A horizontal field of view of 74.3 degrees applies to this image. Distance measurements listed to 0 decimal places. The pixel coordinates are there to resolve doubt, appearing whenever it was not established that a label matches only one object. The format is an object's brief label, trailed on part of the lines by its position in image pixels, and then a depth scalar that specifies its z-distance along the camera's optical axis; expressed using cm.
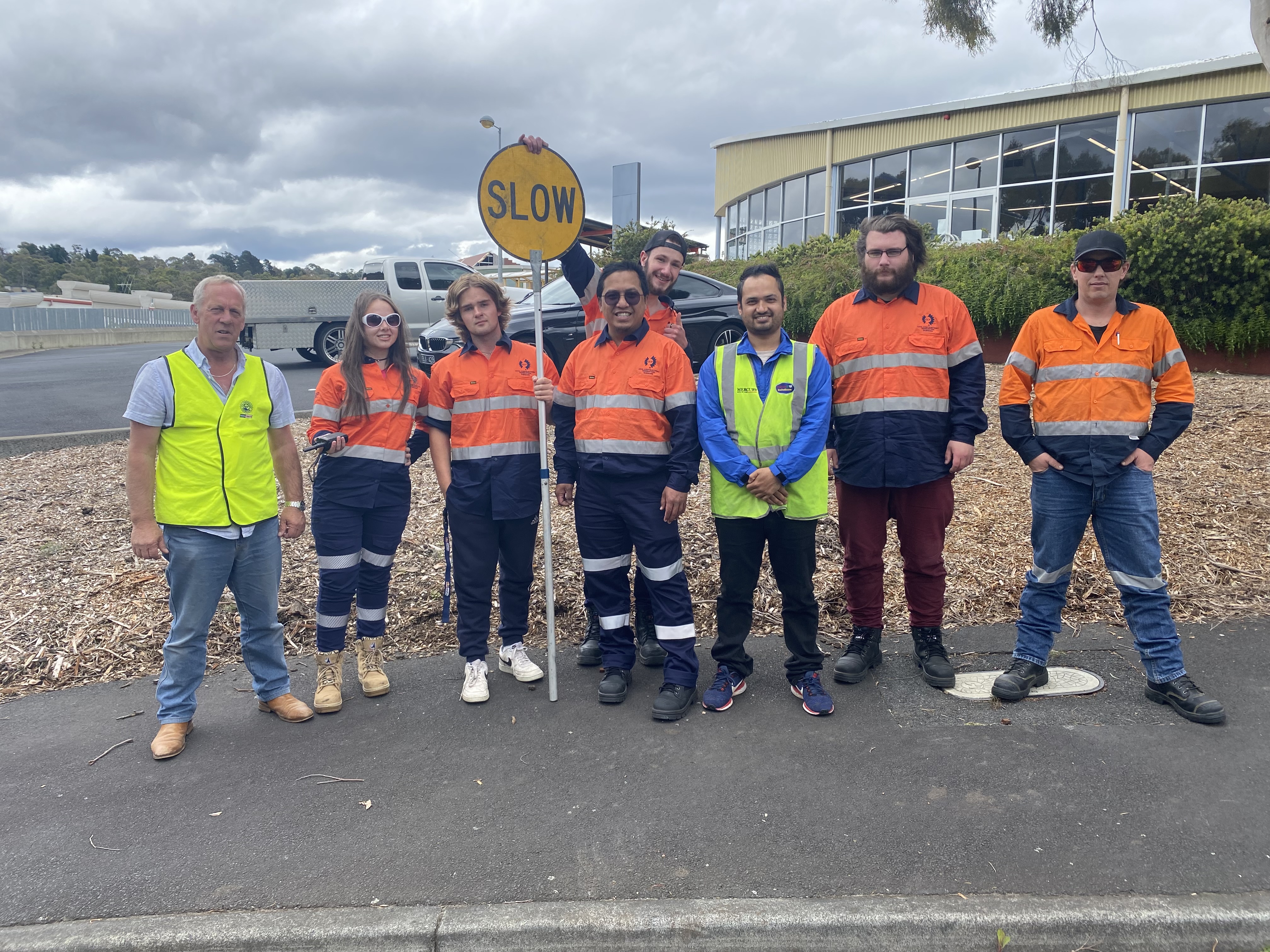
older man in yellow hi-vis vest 363
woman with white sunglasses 411
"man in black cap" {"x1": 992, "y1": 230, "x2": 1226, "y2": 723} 378
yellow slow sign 431
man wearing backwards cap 450
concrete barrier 2883
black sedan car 1105
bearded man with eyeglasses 401
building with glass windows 1975
